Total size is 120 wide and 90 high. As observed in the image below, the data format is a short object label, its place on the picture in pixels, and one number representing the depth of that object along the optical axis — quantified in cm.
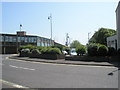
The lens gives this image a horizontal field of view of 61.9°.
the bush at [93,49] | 1312
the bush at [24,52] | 2087
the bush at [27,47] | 2364
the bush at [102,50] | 1274
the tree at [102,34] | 4018
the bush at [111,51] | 1298
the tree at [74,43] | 7500
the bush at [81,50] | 1465
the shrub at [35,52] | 1837
